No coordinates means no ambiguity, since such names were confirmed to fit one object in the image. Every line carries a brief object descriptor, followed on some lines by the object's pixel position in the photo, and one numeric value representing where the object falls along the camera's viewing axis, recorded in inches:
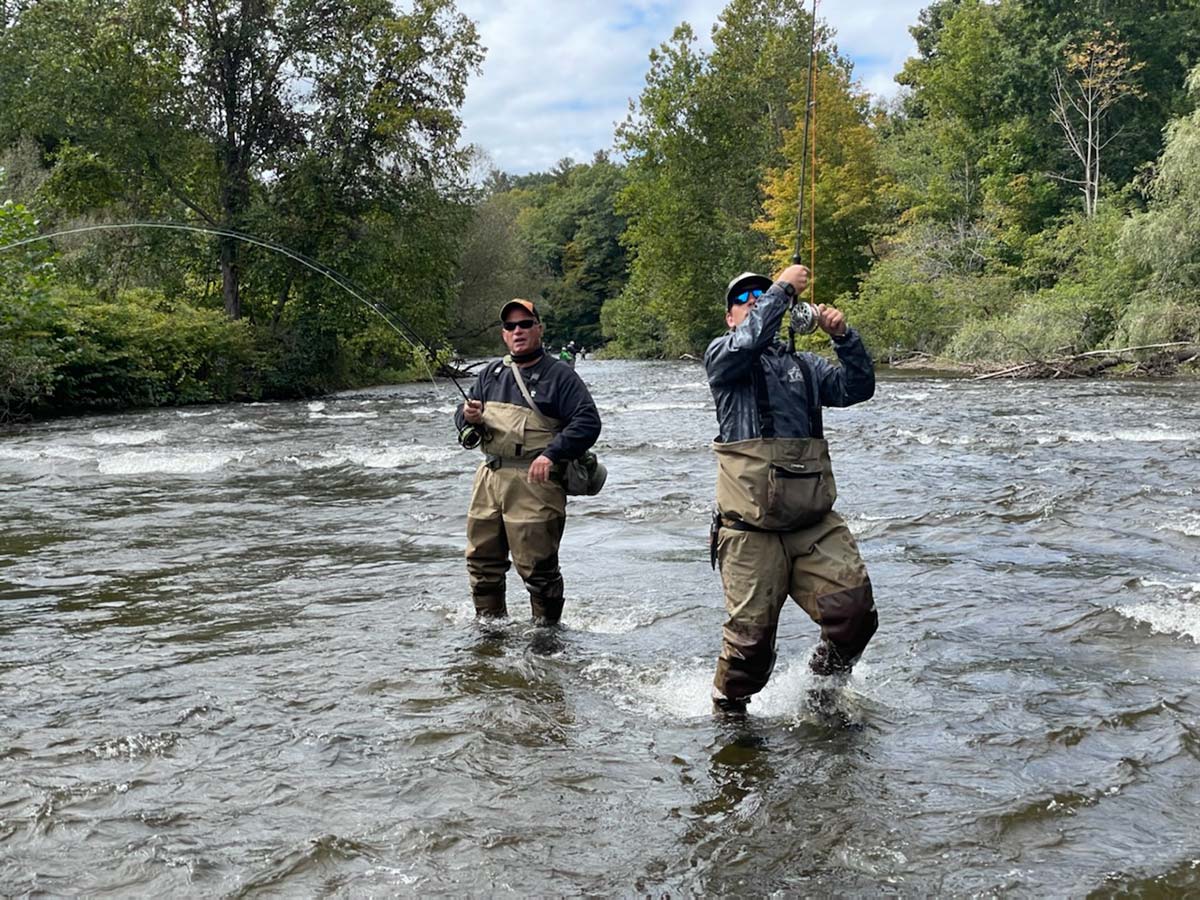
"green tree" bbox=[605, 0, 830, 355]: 2277.3
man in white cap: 183.8
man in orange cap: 244.2
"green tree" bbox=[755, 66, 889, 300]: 1948.8
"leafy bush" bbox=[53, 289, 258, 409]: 985.5
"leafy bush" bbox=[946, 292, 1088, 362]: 1219.9
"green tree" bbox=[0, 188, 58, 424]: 668.7
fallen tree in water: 1056.8
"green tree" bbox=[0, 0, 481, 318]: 1184.8
